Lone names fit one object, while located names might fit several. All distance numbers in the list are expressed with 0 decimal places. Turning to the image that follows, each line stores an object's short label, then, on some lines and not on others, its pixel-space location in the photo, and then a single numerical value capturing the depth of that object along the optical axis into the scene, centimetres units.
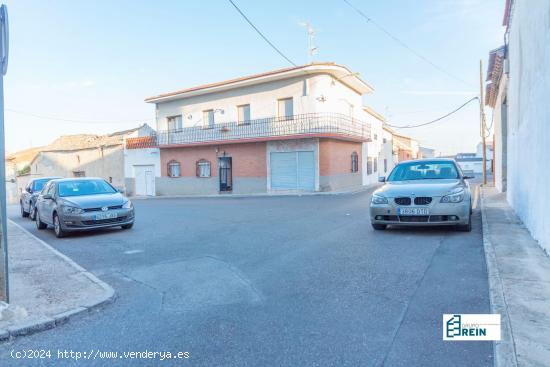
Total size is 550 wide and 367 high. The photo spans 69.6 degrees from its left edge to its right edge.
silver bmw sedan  732
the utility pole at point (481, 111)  2427
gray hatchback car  914
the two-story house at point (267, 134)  2316
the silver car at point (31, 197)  1423
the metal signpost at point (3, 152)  395
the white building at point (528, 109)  593
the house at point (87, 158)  3294
